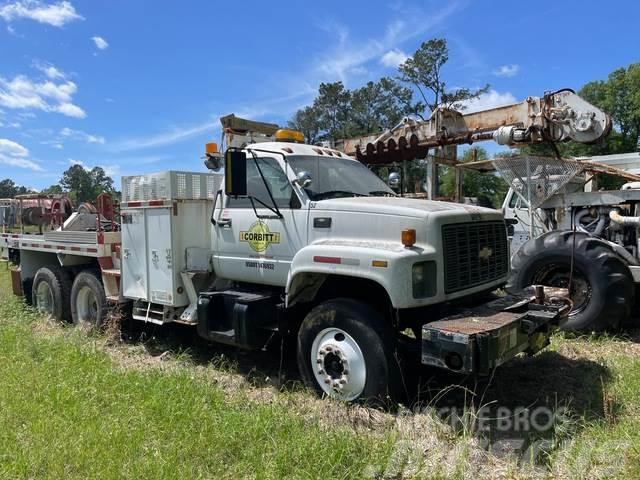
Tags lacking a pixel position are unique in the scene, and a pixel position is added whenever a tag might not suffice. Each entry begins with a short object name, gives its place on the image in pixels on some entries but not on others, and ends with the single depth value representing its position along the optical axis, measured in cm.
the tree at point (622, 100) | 4141
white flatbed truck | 431
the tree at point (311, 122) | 4878
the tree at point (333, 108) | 4781
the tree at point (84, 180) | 9306
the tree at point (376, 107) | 4509
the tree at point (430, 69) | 4094
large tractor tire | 638
